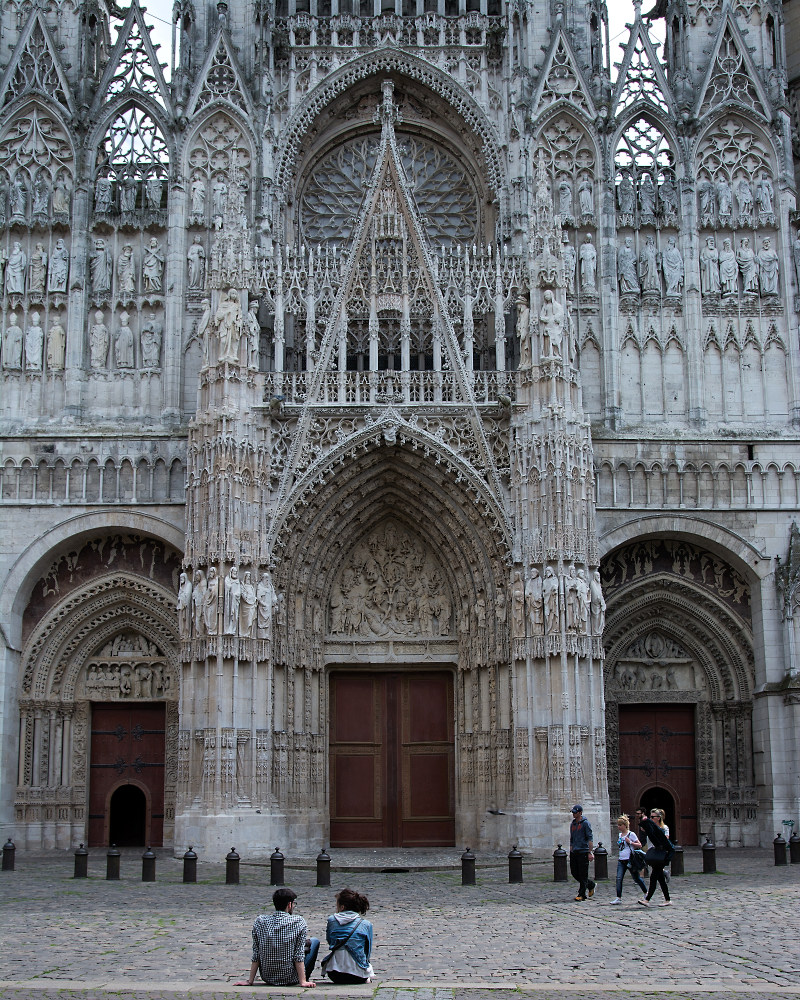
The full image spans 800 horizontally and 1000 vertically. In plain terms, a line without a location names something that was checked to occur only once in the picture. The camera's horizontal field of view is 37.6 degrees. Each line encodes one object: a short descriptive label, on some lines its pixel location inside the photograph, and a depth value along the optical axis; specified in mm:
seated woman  10562
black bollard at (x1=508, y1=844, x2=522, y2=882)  19422
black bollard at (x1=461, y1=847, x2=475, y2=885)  19219
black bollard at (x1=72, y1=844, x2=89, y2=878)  20641
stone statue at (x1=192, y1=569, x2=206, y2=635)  24766
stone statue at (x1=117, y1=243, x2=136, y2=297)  29469
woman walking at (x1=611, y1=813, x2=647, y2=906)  16719
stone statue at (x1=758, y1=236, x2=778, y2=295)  29641
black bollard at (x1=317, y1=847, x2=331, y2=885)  19172
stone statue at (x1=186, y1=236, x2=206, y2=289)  29500
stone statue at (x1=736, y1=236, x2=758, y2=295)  29656
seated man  10398
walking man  17219
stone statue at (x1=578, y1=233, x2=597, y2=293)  29609
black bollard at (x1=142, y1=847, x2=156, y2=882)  19953
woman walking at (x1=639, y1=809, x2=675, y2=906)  16156
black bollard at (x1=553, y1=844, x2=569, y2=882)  19422
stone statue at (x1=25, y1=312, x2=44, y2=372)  29031
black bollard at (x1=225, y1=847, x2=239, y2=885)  19859
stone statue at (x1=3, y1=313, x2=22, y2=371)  29062
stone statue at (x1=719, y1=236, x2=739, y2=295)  29688
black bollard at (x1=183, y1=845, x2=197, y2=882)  19875
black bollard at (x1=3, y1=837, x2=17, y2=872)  22188
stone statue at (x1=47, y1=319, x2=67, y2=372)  29156
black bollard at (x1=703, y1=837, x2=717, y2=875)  20312
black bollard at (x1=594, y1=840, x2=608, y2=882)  19594
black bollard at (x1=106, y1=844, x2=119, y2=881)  20484
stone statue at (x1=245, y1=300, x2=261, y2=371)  26625
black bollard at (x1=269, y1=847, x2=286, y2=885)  19422
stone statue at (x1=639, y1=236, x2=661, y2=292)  29719
